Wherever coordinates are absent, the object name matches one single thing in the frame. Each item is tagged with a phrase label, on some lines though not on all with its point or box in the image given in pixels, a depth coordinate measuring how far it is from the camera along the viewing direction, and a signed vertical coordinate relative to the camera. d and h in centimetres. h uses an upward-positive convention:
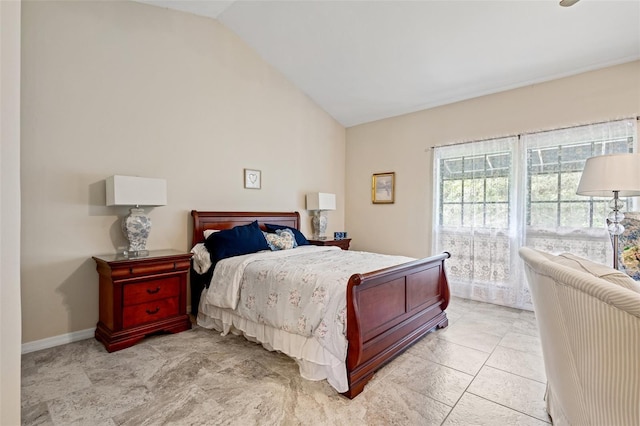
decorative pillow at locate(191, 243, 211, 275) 316 -51
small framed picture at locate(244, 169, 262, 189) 405 +43
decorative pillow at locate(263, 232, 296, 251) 359 -36
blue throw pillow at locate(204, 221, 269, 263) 311 -34
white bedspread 204 -67
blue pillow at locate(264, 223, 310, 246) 401 -29
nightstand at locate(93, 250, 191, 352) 258 -78
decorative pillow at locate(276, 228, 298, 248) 378 -28
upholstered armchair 91 -43
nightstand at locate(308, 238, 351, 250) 444 -47
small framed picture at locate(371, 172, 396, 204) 488 +39
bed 196 -80
